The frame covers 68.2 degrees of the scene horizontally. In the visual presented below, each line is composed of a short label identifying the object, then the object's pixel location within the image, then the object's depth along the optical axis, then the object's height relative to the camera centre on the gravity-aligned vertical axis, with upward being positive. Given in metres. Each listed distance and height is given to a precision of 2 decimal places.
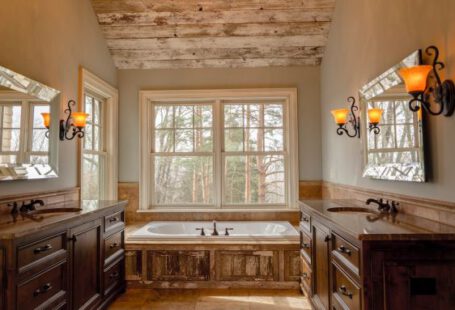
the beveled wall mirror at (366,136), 1.92 +0.19
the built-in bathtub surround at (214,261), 3.19 -0.92
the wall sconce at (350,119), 2.93 +0.40
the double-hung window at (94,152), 3.61 +0.16
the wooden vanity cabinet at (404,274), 1.45 -0.49
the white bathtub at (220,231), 3.24 -0.71
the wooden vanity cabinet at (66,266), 1.64 -0.61
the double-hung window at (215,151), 4.21 +0.17
